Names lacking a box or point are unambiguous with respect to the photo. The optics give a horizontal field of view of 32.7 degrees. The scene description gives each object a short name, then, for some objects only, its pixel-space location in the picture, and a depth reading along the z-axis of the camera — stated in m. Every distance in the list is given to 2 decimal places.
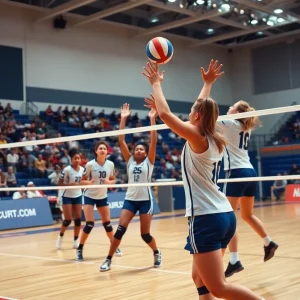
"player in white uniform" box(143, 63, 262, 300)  2.96
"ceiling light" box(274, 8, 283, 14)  19.88
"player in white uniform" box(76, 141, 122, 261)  7.11
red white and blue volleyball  4.00
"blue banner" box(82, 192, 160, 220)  14.31
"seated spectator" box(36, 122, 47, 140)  17.40
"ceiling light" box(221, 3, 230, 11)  19.02
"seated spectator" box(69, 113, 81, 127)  19.33
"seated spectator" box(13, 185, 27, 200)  13.27
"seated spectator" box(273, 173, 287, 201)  20.75
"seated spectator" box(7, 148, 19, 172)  15.30
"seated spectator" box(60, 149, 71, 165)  16.47
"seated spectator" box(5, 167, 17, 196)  14.02
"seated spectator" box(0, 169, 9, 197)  13.32
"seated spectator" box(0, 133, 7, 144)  15.60
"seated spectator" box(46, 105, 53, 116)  19.29
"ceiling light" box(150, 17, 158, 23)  21.09
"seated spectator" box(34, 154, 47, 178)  15.77
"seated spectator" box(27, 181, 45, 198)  13.60
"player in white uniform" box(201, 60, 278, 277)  5.00
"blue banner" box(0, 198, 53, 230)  12.28
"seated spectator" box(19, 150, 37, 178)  15.68
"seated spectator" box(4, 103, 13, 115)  17.56
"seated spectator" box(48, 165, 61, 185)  15.22
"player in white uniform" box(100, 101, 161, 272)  5.99
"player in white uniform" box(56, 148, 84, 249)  8.27
